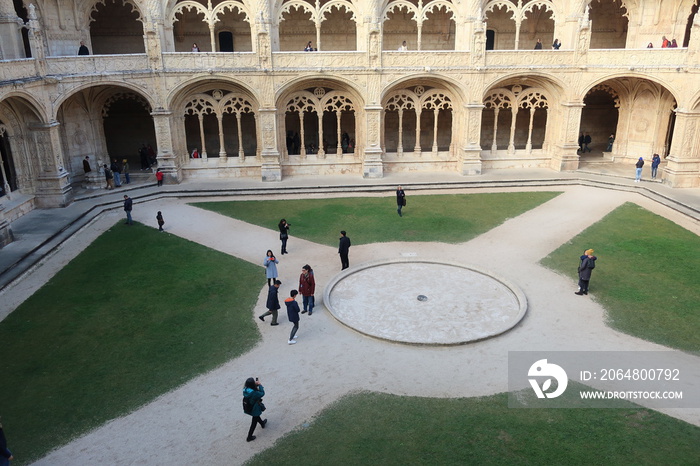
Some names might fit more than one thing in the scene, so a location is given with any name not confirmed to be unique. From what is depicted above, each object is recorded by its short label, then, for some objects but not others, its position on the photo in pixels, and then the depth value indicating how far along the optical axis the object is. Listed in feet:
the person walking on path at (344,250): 48.70
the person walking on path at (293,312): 37.40
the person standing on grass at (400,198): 65.10
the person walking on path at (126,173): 80.64
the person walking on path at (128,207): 62.85
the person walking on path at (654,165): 78.54
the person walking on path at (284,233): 53.93
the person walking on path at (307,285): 40.83
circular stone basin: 39.04
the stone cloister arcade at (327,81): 71.51
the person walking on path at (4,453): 25.00
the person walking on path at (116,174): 77.35
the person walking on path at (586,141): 100.27
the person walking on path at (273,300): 39.47
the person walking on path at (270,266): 45.24
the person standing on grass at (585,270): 43.75
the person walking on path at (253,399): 27.66
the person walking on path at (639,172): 76.64
